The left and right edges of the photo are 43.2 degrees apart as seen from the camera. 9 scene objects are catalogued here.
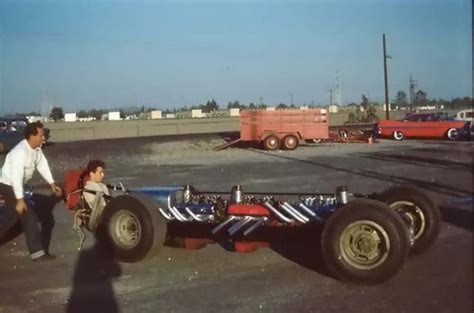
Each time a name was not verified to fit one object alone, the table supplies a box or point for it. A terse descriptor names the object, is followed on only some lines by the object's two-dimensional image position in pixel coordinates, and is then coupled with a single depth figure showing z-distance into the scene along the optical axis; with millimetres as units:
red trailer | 27938
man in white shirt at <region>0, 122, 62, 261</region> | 6594
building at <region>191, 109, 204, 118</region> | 92375
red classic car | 29750
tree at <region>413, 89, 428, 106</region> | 85462
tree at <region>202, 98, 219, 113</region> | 102938
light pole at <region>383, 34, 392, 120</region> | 47138
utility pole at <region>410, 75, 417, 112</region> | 80338
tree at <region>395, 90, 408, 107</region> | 91900
